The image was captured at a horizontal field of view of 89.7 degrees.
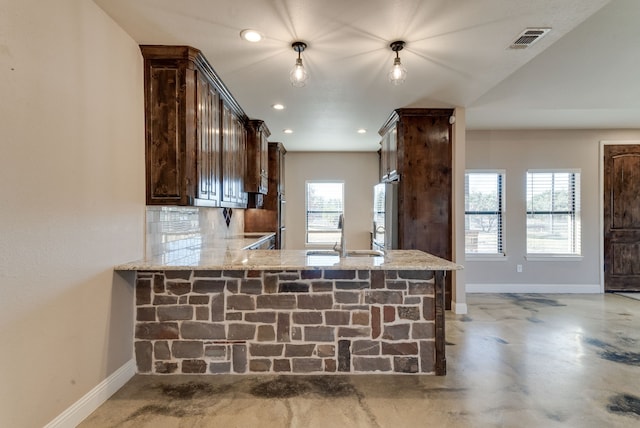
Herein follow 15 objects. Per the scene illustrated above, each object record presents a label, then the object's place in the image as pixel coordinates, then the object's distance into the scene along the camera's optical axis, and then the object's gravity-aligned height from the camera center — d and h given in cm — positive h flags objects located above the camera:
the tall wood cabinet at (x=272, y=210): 578 +8
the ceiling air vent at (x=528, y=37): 226 +129
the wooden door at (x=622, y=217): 512 -6
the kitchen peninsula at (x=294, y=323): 246 -83
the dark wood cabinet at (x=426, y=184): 405 +38
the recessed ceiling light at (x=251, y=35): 228 +130
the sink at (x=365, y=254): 282 -35
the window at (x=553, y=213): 517 +1
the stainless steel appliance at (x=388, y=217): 405 -4
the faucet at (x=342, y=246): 268 -27
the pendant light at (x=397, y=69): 238 +107
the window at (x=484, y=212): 517 +3
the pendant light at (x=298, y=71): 234 +104
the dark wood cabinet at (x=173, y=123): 251 +72
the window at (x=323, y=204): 692 +22
